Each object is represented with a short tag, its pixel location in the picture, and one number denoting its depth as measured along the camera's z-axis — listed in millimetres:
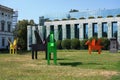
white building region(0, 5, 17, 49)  68250
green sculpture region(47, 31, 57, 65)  16969
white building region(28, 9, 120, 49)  56031
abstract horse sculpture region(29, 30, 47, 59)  20516
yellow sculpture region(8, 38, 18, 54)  36456
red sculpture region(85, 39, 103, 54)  31600
